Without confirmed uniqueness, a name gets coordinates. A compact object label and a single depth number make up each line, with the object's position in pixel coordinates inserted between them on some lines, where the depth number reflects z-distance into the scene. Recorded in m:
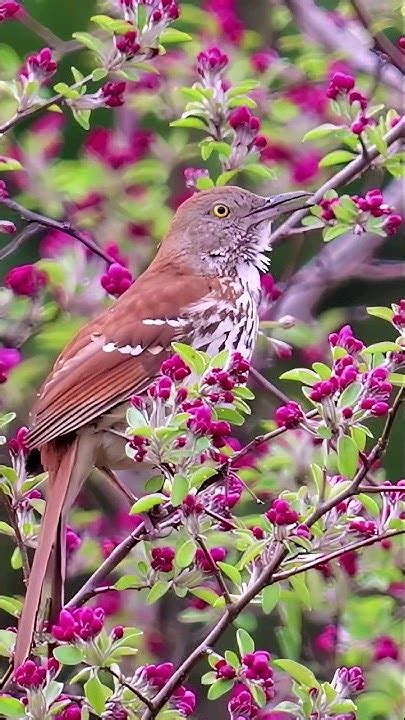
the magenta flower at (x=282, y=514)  4.46
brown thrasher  6.27
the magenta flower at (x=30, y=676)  4.44
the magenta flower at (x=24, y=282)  6.50
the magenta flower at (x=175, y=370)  4.69
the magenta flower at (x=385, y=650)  6.82
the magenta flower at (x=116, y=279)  6.91
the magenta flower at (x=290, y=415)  4.54
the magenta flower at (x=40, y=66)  6.07
